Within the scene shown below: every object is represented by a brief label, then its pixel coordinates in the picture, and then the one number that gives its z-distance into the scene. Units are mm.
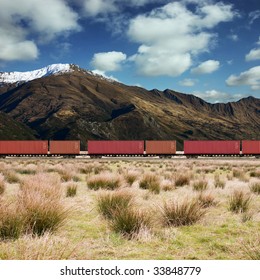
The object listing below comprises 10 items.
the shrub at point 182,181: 15268
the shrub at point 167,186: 13384
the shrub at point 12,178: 15904
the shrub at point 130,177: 15564
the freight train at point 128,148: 56344
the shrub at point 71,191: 11695
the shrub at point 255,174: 21070
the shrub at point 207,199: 9688
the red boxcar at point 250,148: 58719
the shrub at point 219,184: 14697
